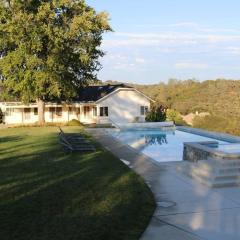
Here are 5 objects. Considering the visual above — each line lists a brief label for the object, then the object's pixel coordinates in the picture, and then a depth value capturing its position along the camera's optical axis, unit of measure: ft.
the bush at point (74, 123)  108.16
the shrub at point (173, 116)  118.83
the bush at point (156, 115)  112.22
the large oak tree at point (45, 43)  100.20
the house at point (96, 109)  126.22
